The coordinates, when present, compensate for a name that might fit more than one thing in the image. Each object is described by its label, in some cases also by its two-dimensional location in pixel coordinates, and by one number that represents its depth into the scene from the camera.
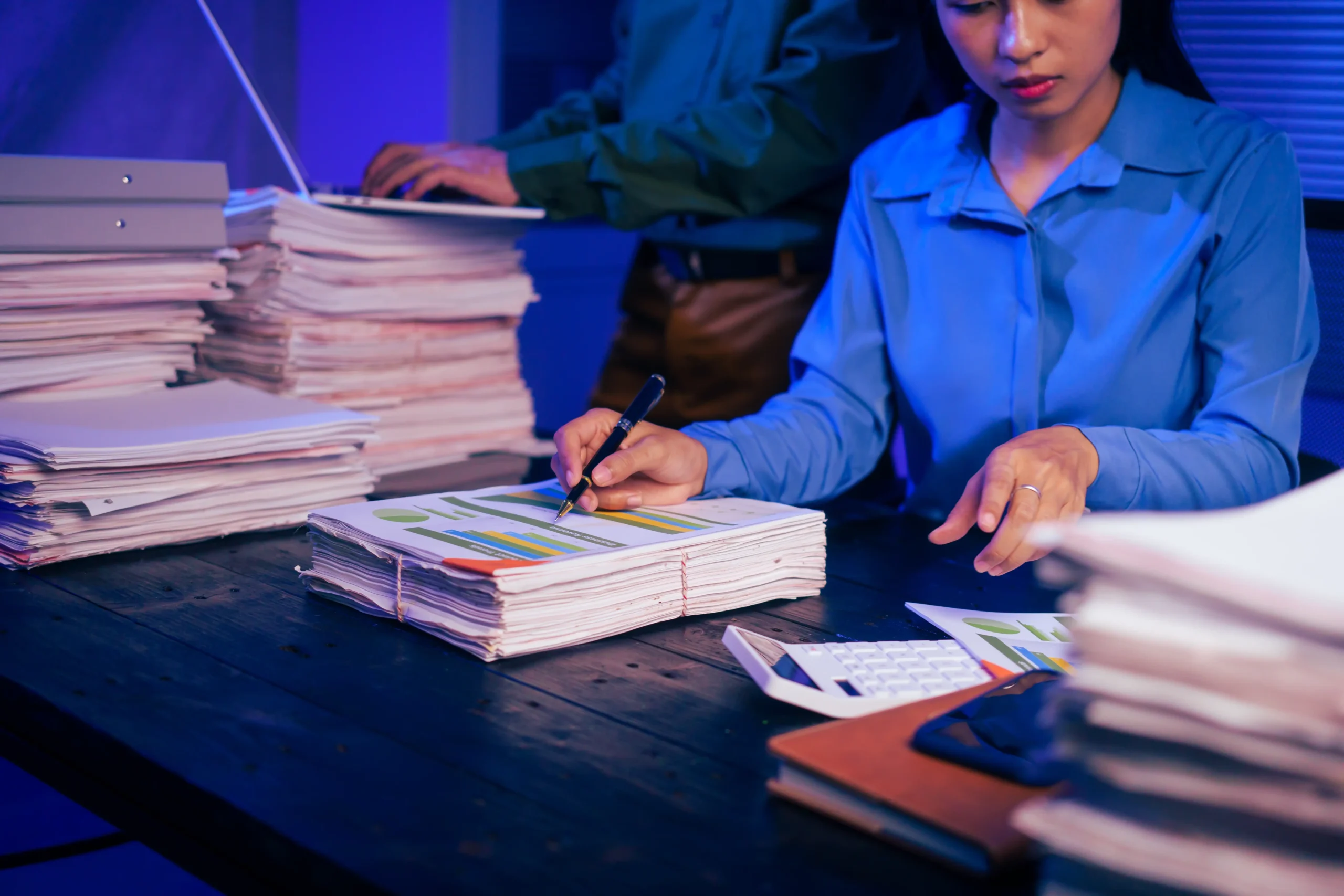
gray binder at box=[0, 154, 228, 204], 1.37
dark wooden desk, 0.61
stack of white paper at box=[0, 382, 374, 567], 1.12
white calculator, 0.79
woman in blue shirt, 1.25
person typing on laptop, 1.83
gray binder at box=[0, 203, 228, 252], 1.37
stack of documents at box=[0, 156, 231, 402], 1.37
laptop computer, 1.55
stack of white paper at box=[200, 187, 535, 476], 1.54
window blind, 1.93
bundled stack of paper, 0.91
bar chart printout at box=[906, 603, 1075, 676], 0.87
